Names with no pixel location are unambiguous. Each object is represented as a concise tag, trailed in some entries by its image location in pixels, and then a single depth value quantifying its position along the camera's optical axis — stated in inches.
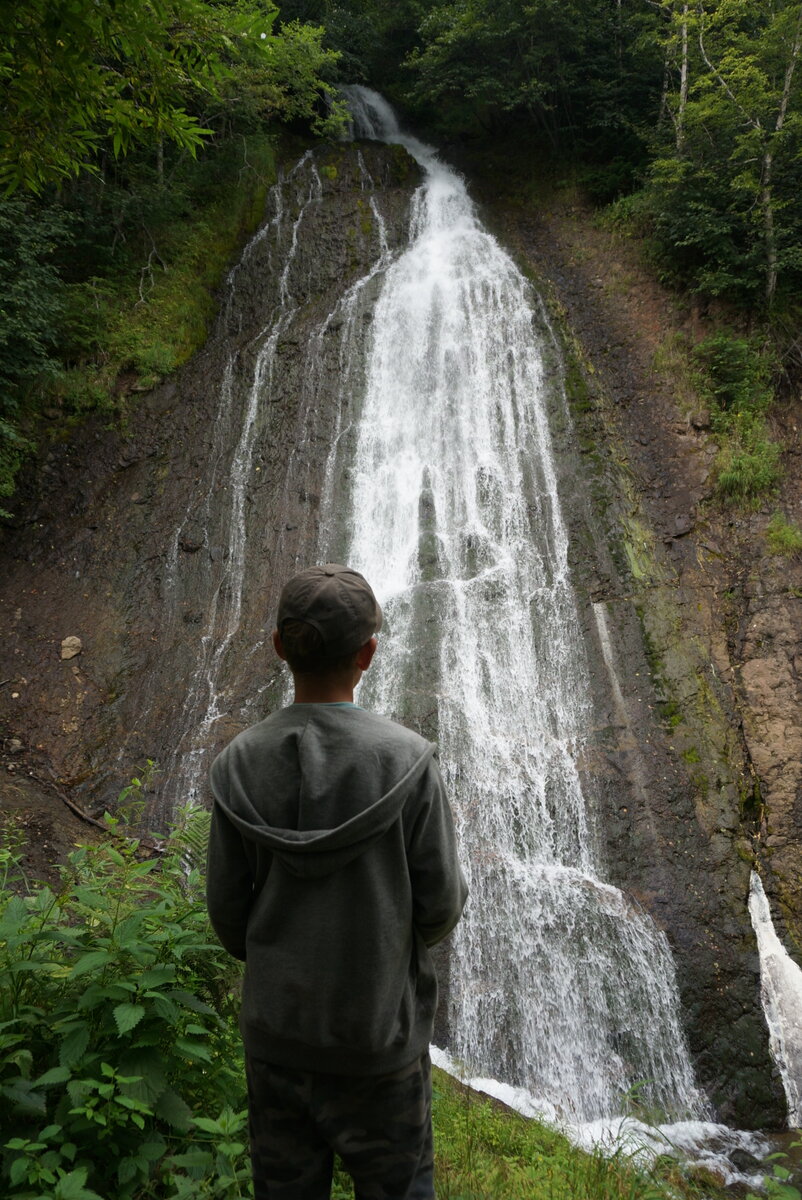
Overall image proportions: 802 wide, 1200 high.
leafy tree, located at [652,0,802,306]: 416.5
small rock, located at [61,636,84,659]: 365.1
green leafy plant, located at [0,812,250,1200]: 73.6
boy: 60.6
